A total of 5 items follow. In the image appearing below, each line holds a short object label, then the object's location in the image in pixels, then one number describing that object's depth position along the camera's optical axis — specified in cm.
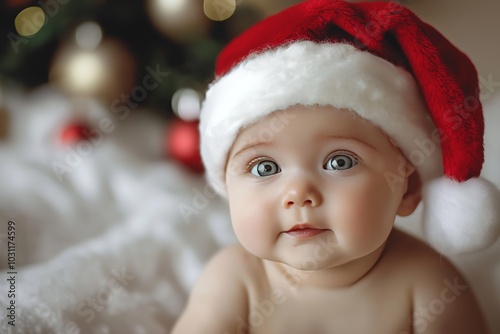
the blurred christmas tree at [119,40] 144
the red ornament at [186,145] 148
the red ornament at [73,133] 145
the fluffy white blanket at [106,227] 91
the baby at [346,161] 71
